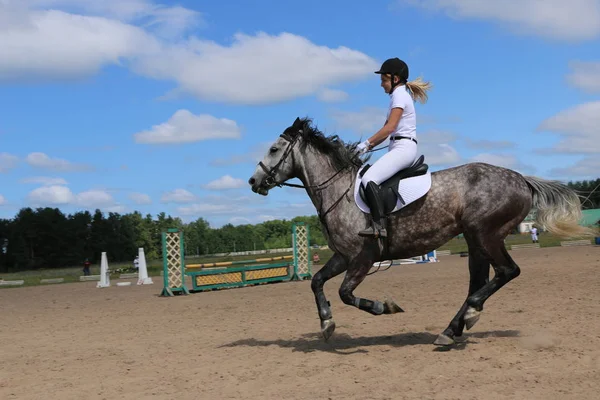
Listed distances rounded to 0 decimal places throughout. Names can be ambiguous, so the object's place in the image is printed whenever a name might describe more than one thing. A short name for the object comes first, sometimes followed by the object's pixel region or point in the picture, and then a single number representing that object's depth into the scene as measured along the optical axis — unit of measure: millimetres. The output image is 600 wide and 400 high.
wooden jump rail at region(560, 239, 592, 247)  38578
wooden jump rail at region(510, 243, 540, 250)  38688
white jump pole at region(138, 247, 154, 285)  25319
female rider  6750
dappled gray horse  6812
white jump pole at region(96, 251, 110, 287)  25516
